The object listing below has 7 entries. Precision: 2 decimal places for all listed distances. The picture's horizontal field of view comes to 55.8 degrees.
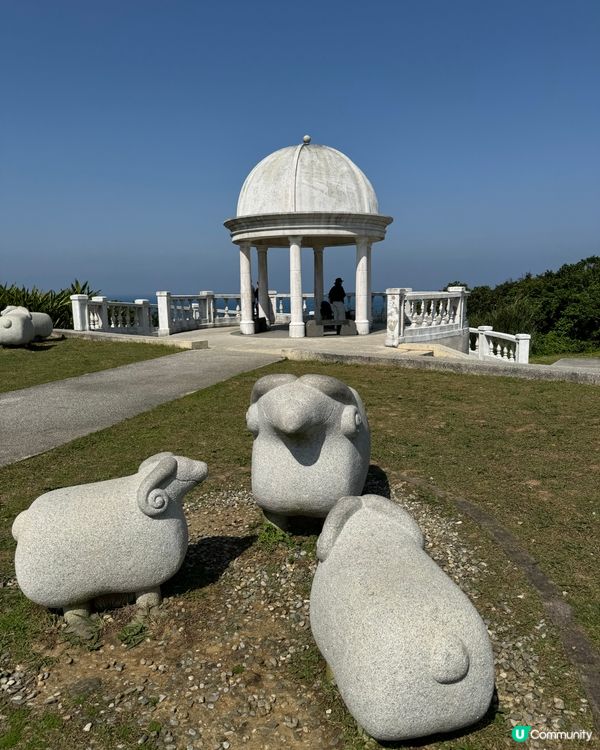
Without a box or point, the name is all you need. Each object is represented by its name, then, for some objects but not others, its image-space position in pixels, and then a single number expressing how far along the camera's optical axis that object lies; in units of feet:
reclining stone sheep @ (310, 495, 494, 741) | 8.03
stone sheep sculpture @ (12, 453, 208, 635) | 11.07
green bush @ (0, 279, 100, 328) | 62.64
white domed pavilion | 57.26
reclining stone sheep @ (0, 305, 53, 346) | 48.55
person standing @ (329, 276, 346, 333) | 71.81
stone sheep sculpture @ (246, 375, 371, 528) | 13.29
